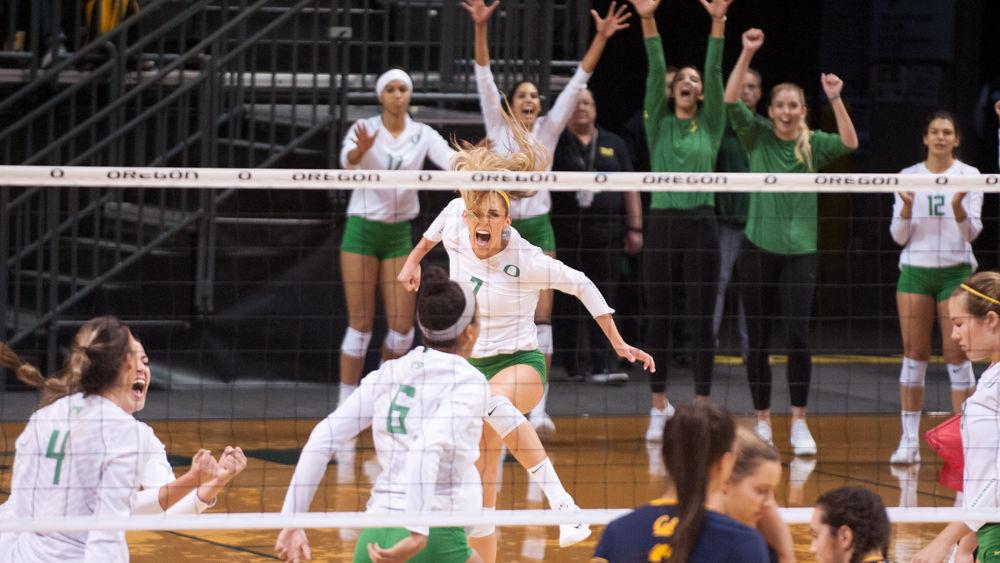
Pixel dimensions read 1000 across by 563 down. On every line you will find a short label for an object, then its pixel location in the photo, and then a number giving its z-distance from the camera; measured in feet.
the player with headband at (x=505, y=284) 44.91
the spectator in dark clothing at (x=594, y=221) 70.13
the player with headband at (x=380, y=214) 64.90
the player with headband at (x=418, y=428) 30.60
